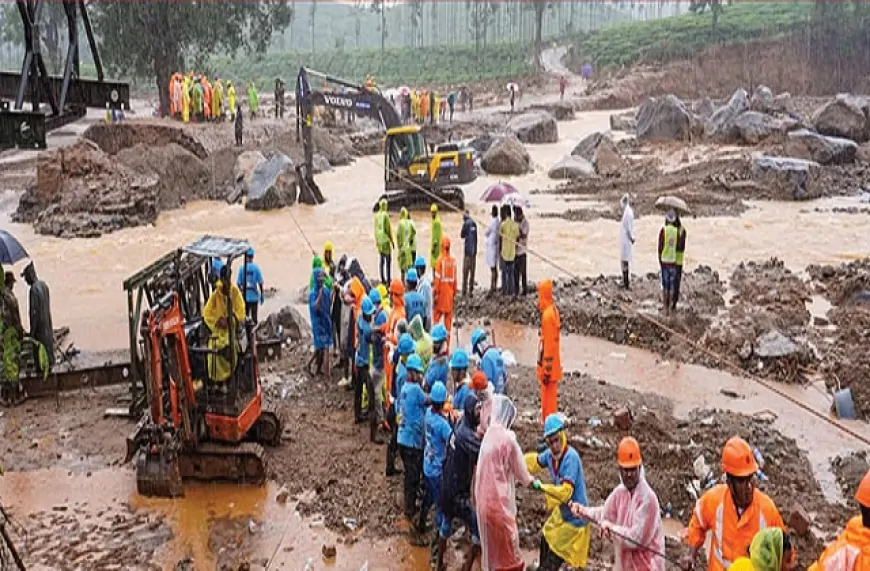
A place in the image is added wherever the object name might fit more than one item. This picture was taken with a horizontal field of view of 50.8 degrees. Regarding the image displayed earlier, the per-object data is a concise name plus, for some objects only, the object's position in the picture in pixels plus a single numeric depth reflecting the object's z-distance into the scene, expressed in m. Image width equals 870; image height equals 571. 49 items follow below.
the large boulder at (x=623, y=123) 44.89
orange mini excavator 8.48
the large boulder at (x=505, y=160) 33.50
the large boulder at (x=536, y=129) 42.25
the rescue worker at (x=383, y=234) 16.41
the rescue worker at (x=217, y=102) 34.75
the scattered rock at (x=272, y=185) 26.66
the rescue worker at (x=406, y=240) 15.87
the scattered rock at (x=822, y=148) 29.47
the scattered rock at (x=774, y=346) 12.57
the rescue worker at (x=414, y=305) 10.73
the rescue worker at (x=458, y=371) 7.78
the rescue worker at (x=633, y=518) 5.52
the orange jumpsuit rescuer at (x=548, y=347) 9.55
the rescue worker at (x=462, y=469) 6.52
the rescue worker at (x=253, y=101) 37.66
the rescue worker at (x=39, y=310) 11.65
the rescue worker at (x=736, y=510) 4.91
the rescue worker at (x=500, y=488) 6.16
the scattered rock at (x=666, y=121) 36.50
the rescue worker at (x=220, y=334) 8.97
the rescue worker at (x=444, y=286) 13.00
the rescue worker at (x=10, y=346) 11.17
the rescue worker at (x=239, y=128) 32.22
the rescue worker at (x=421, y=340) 9.35
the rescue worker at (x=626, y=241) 15.81
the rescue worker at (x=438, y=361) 8.45
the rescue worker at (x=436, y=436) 7.16
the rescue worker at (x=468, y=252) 15.73
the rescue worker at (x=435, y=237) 15.48
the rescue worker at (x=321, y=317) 11.77
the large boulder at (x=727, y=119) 34.41
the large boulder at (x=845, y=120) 32.94
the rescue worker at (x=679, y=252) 13.84
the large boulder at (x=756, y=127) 33.12
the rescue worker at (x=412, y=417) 7.77
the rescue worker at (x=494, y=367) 8.73
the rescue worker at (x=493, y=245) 15.59
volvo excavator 24.39
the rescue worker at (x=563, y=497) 6.04
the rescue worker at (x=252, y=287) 13.42
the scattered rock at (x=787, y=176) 25.89
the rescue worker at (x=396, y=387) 8.51
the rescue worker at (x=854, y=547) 4.19
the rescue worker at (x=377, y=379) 9.91
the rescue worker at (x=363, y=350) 10.04
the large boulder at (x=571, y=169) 31.31
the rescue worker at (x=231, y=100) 35.81
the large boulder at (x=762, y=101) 38.62
